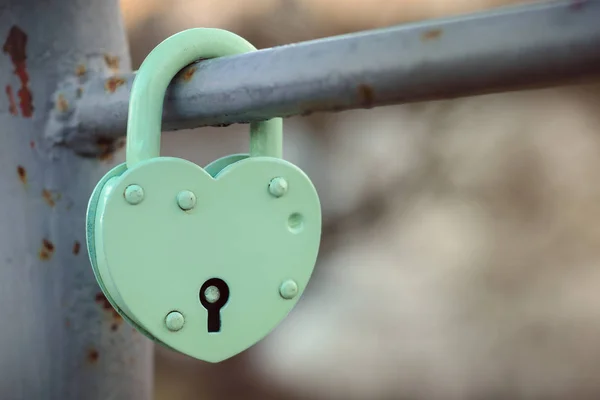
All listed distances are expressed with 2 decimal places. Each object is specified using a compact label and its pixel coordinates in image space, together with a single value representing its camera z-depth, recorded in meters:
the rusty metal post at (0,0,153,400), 0.49
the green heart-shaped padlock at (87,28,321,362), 0.43
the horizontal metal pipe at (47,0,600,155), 0.38
